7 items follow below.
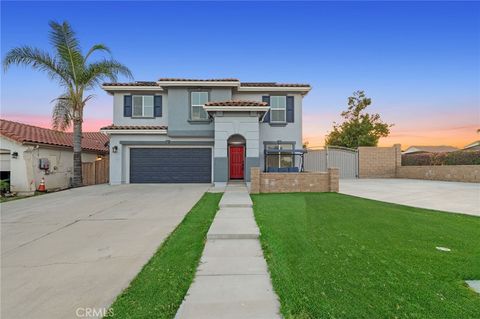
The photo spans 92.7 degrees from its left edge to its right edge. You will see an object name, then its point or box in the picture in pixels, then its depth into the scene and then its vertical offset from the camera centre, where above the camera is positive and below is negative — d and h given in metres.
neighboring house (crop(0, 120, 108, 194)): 12.14 +0.36
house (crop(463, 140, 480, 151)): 29.09 +2.31
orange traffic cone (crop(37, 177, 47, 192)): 12.53 -1.32
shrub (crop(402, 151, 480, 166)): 15.33 +0.32
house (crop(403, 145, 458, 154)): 39.53 +2.68
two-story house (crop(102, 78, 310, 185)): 14.44 +2.25
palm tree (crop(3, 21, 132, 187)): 12.85 +5.53
